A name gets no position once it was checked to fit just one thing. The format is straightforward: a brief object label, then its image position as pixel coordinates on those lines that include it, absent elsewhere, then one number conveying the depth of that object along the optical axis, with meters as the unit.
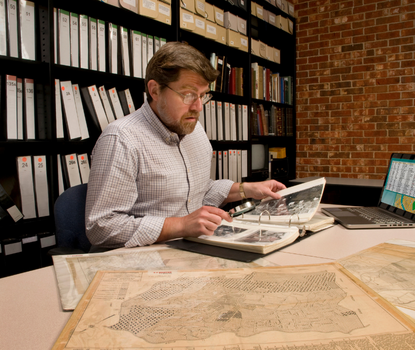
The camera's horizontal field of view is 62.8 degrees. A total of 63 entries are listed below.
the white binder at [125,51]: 1.97
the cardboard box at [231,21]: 2.74
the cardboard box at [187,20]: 2.29
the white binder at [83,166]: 1.86
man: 1.05
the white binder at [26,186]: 1.65
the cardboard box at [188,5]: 2.30
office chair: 1.18
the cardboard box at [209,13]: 2.52
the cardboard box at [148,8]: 2.00
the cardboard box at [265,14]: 3.26
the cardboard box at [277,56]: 3.48
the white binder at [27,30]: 1.59
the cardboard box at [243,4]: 2.89
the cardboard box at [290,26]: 3.61
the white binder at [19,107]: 1.63
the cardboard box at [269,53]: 3.34
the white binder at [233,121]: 2.84
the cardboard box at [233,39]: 2.73
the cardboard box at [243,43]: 2.88
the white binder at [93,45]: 1.83
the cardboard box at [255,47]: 3.11
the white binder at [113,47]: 1.93
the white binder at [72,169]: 1.81
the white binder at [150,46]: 2.13
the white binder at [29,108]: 1.65
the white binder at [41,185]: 1.71
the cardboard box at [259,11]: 3.12
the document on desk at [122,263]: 0.74
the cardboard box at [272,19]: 3.34
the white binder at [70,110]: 1.76
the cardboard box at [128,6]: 1.92
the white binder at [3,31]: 1.51
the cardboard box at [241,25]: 2.88
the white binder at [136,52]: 2.04
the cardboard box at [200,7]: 2.40
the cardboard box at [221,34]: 2.62
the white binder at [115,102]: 1.97
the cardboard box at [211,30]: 2.52
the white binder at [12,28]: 1.54
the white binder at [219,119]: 2.70
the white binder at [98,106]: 1.87
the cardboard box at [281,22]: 3.44
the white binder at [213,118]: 2.64
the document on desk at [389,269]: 0.65
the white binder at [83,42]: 1.79
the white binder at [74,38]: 1.76
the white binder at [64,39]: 1.71
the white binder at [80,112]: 1.82
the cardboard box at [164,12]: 2.14
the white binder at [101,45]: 1.87
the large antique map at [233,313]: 0.48
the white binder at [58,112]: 1.73
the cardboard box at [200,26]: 2.41
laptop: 1.23
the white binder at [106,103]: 1.92
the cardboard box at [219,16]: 2.61
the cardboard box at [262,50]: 3.23
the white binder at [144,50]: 2.09
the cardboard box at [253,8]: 3.05
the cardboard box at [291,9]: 3.60
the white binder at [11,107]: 1.58
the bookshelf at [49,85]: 1.65
